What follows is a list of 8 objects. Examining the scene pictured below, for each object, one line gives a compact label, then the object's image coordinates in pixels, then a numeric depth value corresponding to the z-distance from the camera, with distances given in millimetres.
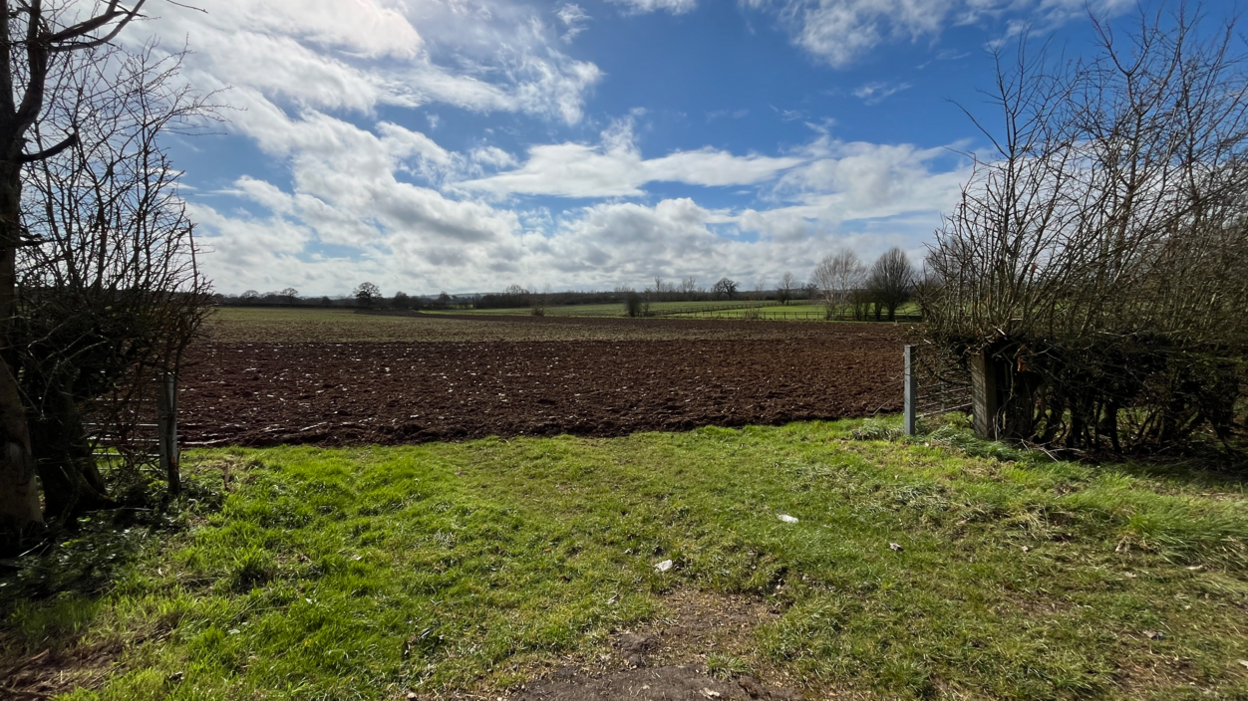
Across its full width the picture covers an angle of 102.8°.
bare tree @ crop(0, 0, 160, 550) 4027
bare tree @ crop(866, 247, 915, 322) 50062
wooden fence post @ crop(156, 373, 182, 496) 5340
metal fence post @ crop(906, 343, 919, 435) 8039
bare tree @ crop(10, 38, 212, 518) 4398
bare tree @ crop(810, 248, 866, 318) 59500
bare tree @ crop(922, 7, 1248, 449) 6410
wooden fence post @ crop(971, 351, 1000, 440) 7344
